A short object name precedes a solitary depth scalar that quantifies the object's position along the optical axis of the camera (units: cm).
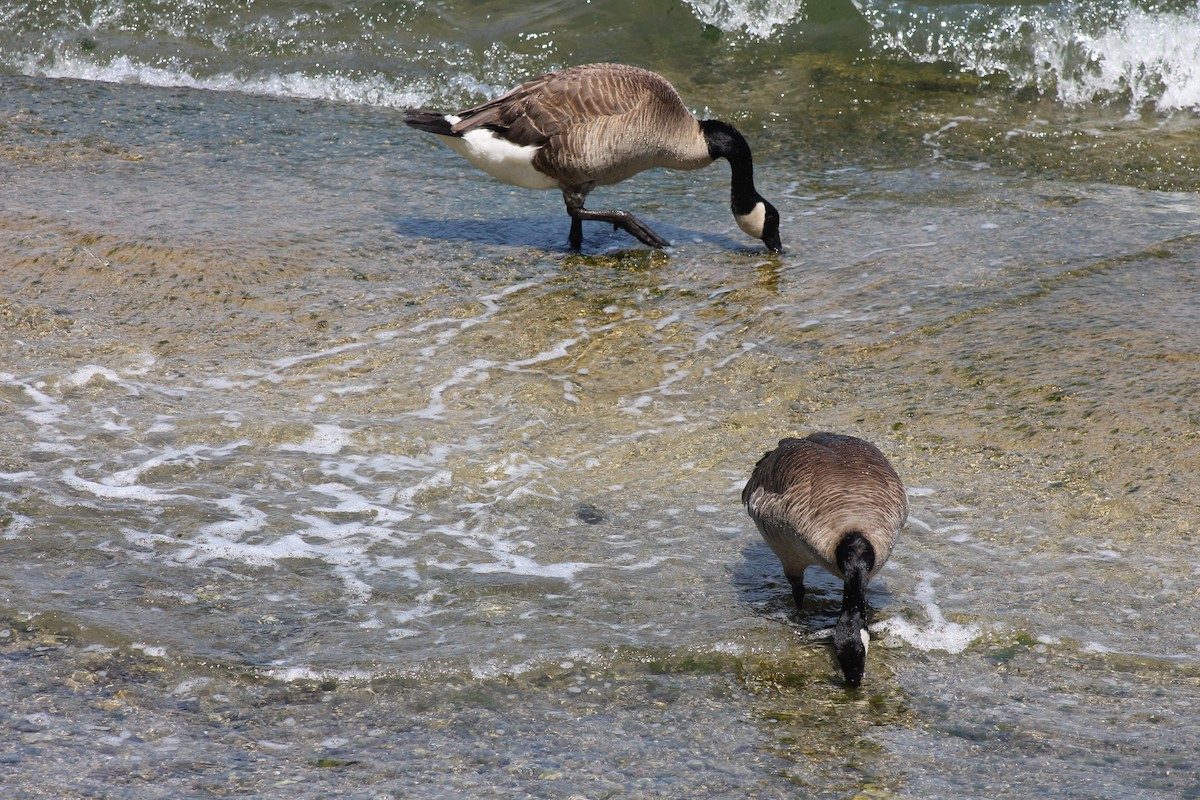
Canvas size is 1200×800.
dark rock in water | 1007
